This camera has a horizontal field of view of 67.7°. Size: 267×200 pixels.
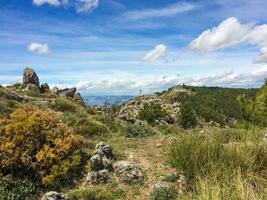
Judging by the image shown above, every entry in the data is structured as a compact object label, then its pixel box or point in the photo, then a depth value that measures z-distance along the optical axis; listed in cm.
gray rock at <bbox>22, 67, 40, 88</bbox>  2443
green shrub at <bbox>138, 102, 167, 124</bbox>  1834
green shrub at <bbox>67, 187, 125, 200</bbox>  503
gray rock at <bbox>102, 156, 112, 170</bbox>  605
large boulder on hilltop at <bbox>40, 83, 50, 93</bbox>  2492
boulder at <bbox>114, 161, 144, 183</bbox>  567
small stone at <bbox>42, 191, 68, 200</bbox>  487
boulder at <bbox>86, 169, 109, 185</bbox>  565
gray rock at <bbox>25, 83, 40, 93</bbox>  2312
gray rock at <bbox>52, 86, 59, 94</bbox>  2474
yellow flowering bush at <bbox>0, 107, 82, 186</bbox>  576
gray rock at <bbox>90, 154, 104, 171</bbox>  605
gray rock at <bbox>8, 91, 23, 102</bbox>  1470
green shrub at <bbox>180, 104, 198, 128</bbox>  1600
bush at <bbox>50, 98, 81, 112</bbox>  1396
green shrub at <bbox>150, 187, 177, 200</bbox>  475
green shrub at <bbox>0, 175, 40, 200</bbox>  522
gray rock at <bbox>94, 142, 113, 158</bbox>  641
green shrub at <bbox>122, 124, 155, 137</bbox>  862
